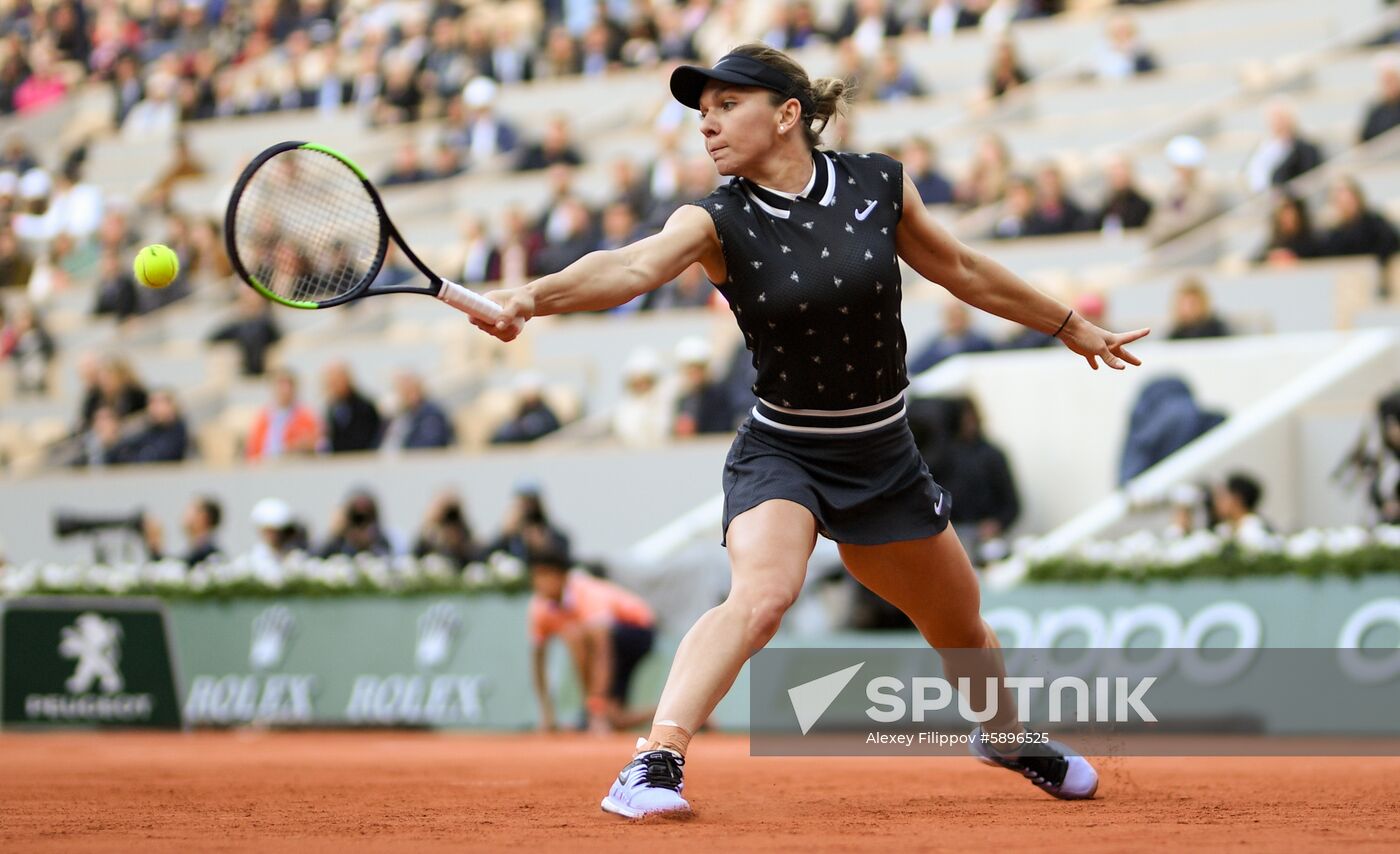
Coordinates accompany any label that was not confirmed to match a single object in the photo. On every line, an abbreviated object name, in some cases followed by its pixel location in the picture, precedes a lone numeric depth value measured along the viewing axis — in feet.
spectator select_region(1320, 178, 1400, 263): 47.57
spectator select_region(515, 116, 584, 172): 70.03
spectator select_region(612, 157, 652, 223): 61.62
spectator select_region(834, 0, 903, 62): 69.46
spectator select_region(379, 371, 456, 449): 56.34
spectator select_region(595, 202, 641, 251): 58.80
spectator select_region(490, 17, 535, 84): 79.66
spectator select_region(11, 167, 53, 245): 84.99
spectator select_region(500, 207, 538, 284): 62.95
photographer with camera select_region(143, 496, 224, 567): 53.11
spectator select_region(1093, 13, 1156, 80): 61.72
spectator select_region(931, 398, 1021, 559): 44.91
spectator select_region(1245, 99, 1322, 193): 52.70
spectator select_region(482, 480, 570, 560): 46.44
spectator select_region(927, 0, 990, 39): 68.69
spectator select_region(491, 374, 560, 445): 55.01
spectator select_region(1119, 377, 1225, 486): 44.24
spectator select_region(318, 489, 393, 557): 50.96
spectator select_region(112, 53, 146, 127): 92.53
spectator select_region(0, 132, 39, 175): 89.40
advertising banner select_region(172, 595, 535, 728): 46.03
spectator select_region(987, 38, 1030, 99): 63.36
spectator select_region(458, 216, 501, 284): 64.28
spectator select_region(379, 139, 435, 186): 74.28
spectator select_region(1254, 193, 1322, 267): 48.62
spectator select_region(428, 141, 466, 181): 73.87
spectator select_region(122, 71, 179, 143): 89.45
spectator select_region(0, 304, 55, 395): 72.95
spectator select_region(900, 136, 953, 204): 57.36
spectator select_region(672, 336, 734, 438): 50.72
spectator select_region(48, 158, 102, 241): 83.66
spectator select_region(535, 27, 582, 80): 78.38
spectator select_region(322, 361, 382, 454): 57.36
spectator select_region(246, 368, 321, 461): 58.75
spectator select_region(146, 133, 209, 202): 83.97
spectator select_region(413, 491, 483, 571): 49.08
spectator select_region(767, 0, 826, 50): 70.90
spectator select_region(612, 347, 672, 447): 52.95
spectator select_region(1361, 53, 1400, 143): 52.31
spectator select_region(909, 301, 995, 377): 50.26
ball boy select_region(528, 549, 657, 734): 43.86
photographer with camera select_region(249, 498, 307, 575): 52.26
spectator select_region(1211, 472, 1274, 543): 39.55
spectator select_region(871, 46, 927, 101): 65.67
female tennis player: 19.12
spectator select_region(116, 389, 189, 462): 61.31
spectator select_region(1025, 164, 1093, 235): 53.93
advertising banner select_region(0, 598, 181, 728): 48.21
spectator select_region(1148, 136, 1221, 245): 53.72
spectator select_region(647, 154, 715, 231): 58.95
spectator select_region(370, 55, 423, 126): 80.94
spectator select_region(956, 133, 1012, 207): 57.06
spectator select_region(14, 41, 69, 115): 96.27
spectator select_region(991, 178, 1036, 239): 54.19
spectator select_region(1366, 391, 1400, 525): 39.42
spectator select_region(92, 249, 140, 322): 74.84
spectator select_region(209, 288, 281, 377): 66.49
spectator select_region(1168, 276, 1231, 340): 47.01
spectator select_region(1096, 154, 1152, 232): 53.98
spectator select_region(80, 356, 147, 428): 63.87
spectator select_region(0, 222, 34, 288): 82.84
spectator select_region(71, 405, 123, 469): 62.54
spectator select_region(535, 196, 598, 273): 61.05
